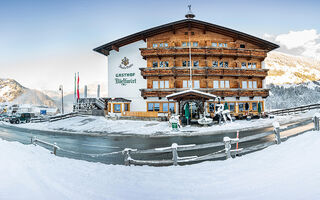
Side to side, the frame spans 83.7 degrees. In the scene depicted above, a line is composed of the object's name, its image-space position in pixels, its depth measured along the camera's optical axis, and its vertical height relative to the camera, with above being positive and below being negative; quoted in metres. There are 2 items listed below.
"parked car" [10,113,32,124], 30.19 -1.72
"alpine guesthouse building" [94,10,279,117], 27.56 +6.04
